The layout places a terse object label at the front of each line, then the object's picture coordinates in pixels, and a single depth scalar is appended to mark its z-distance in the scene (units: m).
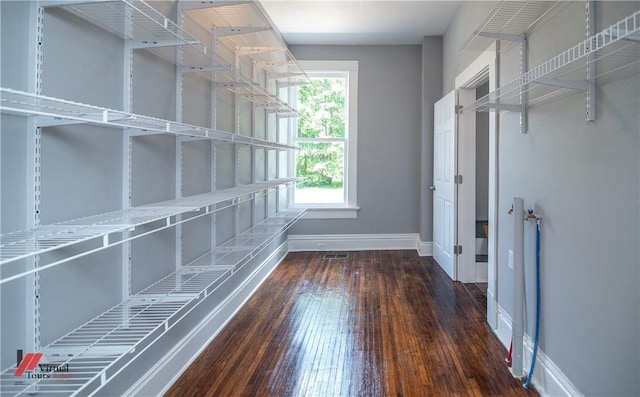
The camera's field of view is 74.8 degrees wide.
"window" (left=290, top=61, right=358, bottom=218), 5.57
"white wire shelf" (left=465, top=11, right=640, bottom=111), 1.27
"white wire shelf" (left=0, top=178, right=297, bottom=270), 1.02
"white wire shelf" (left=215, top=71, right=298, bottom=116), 2.78
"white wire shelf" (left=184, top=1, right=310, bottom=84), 2.44
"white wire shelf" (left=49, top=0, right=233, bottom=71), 1.41
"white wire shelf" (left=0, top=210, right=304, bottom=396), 1.27
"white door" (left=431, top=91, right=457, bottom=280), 4.17
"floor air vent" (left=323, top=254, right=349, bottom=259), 5.23
